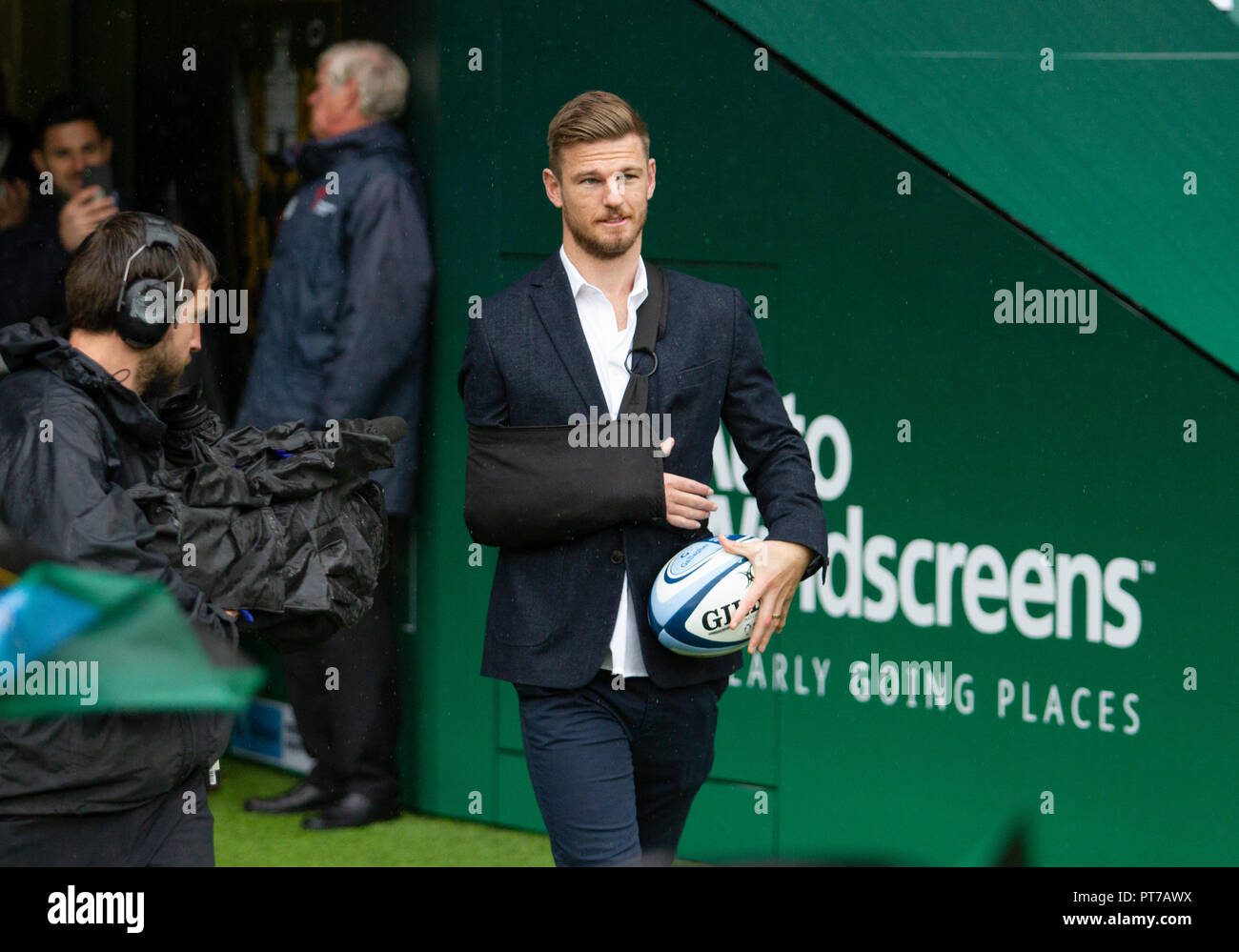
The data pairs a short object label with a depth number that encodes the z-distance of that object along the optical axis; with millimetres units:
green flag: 6562
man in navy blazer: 7687
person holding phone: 11953
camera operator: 6414
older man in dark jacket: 11414
